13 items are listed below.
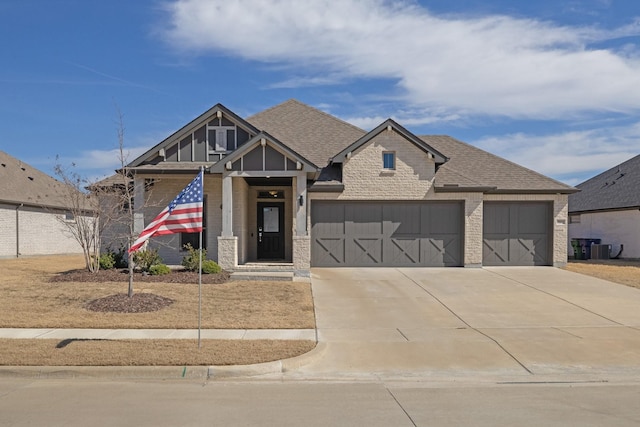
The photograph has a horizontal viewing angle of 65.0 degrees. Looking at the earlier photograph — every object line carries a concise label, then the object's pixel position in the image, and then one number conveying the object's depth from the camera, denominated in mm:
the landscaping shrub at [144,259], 15578
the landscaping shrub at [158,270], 15557
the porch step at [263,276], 15492
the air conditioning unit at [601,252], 24280
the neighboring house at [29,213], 24750
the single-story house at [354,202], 16844
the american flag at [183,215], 9172
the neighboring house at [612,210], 24047
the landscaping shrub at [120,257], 17000
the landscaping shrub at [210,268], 15609
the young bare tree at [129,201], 11672
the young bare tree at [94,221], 16078
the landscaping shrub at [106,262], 16469
